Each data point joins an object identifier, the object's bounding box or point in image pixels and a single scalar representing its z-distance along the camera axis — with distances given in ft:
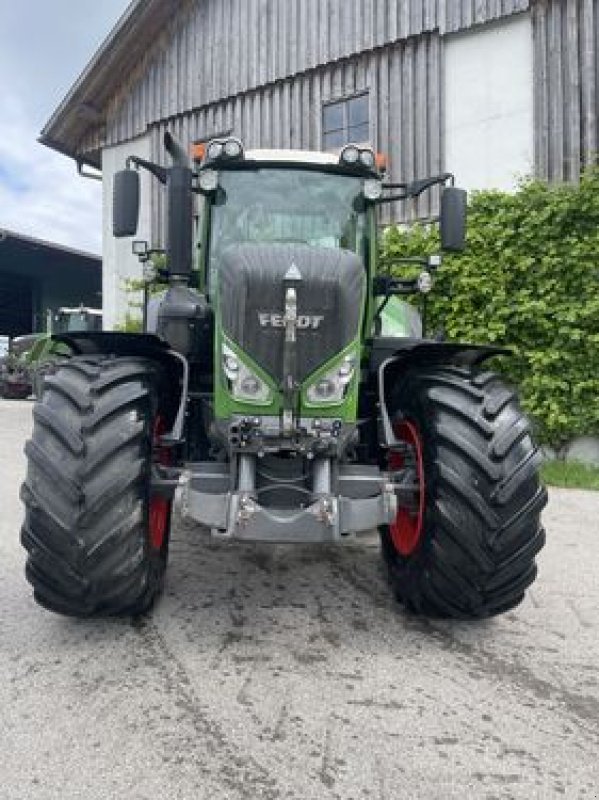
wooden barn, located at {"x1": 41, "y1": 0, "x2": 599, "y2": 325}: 30.27
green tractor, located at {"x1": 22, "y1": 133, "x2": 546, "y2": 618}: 9.51
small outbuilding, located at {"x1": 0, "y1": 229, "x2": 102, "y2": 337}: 86.33
